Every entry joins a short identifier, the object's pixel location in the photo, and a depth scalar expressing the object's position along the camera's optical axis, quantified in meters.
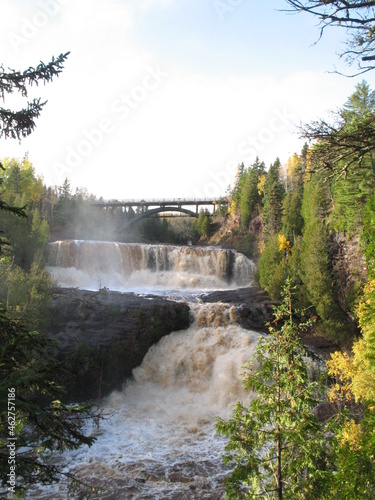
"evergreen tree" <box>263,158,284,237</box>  45.19
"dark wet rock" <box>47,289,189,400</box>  19.44
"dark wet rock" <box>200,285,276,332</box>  24.88
